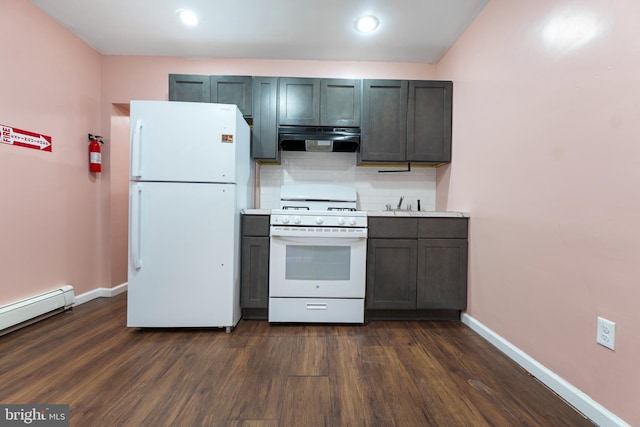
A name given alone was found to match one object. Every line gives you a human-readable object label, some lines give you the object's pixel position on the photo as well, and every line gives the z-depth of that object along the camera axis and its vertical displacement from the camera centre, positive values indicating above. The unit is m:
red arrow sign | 1.91 +0.50
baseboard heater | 1.87 -0.82
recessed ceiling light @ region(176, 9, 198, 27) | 2.14 +1.57
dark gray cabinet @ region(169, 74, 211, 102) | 2.50 +1.14
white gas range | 2.17 -0.48
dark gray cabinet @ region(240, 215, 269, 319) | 2.20 -0.46
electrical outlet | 1.13 -0.52
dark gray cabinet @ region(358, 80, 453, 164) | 2.54 +0.87
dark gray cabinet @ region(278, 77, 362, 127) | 2.52 +1.06
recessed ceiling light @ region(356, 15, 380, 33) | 2.18 +1.58
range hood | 2.54 +0.71
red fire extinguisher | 2.59 +0.49
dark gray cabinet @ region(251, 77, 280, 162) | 2.51 +0.84
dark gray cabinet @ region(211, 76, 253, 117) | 2.51 +1.11
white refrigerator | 1.93 -0.07
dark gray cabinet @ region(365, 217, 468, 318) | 2.25 -0.36
